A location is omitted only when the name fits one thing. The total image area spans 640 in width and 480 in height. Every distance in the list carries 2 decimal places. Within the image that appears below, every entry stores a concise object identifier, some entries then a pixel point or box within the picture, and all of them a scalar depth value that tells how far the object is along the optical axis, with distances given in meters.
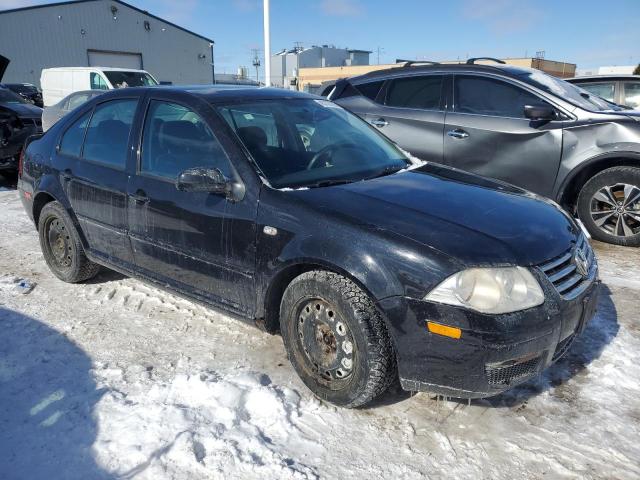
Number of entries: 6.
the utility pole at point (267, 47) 16.12
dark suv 5.14
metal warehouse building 30.14
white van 16.12
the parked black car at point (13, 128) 8.29
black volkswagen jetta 2.42
